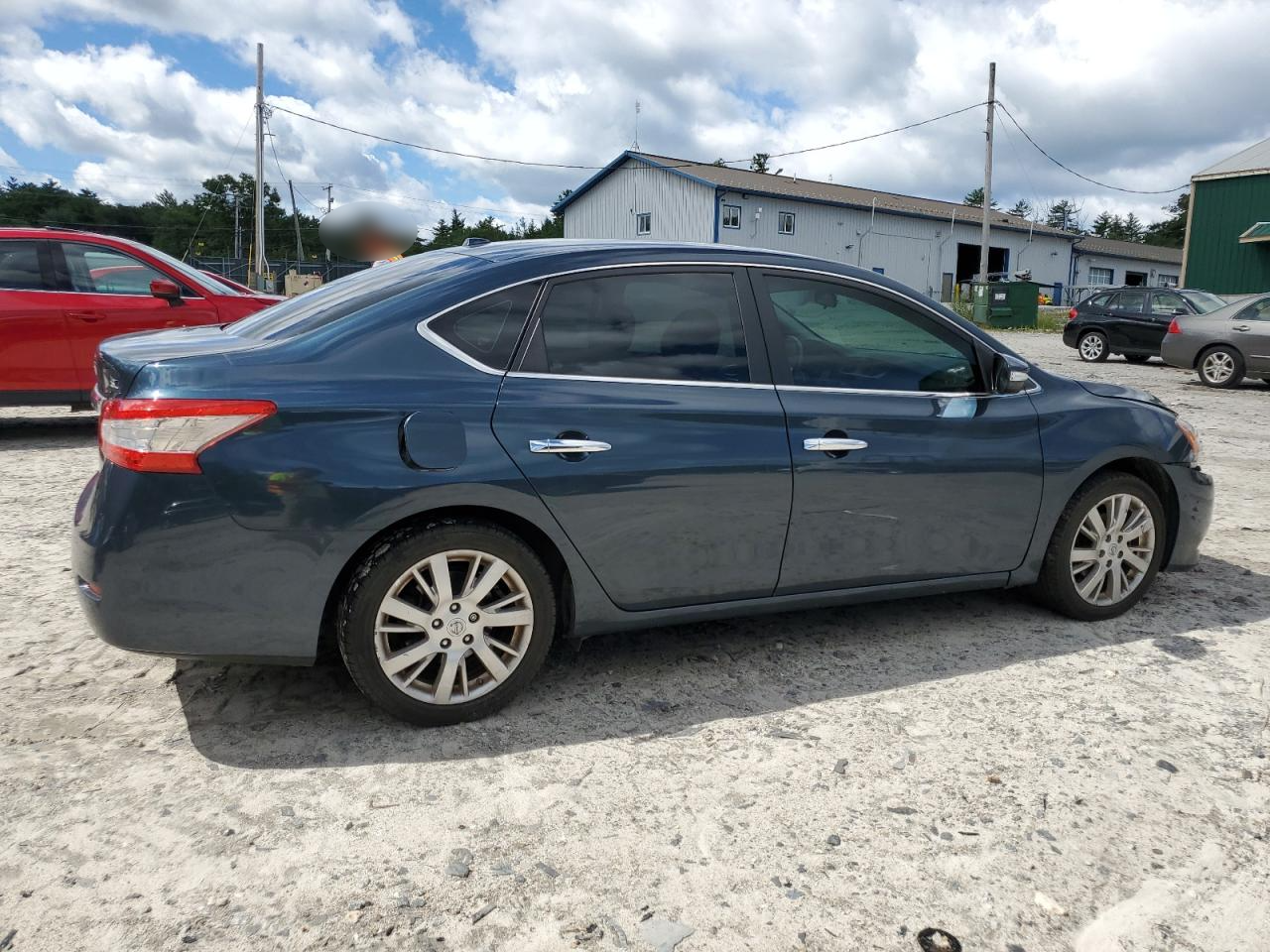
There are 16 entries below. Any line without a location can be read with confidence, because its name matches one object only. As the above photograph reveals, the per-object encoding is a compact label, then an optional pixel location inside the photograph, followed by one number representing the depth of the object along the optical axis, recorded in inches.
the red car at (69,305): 307.6
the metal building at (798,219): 1520.7
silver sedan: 562.6
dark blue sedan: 110.9
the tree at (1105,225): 4347.9
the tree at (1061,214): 4538.9
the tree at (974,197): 3707.2
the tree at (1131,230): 4366.4
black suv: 677.3
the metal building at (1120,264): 2289.6
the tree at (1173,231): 3663.9
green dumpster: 1191.6
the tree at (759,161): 2545.8
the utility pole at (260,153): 1322.6
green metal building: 1248.2
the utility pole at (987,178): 1258.6
